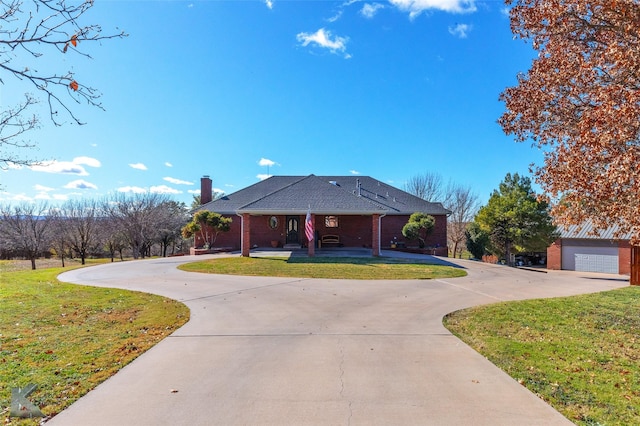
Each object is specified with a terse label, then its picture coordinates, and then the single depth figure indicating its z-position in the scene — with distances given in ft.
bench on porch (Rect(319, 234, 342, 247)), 84.33
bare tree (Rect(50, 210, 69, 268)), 106.93
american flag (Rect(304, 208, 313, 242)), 63.41
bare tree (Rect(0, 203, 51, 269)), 96.78
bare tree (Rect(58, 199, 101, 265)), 108.68
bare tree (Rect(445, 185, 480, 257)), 139.33
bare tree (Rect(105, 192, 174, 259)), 108.27
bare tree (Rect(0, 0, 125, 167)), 9.36
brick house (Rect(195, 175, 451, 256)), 72.49
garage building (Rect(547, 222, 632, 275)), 76.07
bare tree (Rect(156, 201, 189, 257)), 114.62
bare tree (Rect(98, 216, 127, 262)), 109.91
